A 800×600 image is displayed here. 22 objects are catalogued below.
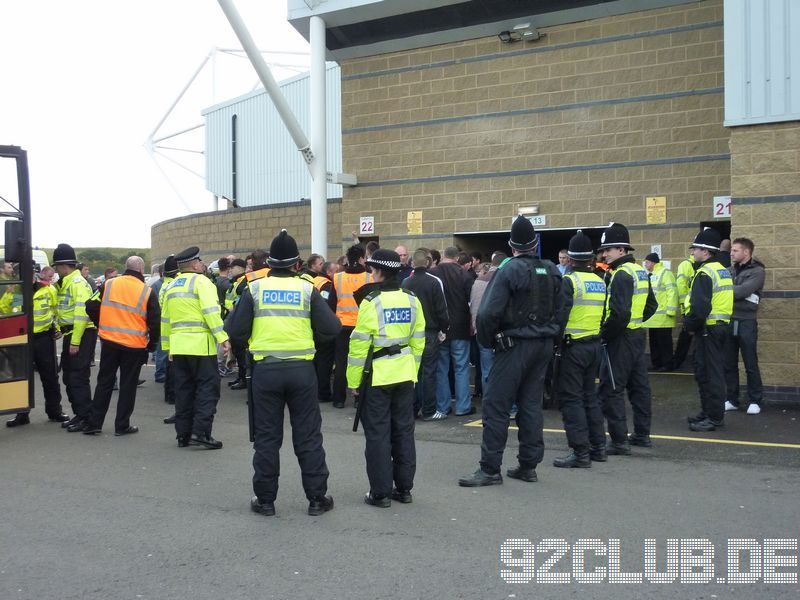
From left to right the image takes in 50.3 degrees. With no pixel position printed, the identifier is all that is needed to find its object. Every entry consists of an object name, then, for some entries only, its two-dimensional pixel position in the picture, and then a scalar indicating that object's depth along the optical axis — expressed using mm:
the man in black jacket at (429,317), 9820
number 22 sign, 17422
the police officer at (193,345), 8633
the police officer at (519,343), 6938
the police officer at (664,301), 13531
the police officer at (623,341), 7910
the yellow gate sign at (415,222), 16953
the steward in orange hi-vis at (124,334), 9406
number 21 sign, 13906
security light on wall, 15391
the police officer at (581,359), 7523
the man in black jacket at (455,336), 10473
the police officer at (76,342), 9883
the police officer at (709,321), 8945
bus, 9328
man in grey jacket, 10172
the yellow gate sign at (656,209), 14578
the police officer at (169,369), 9961
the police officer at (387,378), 6352
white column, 16125
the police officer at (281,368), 6184
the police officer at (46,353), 10305
